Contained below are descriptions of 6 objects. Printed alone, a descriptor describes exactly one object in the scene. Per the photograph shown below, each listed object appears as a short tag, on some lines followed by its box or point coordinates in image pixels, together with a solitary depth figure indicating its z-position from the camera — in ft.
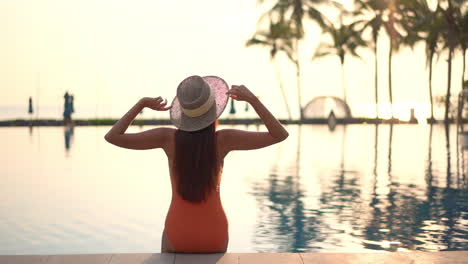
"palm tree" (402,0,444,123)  142.41
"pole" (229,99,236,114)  153.38
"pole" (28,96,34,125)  144.79
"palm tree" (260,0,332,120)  157.69
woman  11.87
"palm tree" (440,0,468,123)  140.67
